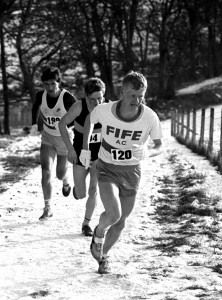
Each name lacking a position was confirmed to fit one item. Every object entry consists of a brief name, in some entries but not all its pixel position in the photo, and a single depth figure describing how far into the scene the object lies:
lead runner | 6.55
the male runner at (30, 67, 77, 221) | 9.75
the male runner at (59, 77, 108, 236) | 8.17
